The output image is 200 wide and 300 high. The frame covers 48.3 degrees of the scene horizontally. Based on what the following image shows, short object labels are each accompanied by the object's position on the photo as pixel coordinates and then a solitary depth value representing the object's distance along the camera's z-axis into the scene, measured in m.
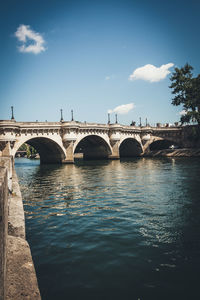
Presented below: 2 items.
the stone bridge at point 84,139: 37.73
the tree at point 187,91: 53.12
